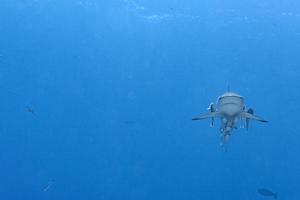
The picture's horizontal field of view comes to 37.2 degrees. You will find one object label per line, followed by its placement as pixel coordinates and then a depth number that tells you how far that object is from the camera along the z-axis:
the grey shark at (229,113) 5.59
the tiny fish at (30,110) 14.93
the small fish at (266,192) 12.88
